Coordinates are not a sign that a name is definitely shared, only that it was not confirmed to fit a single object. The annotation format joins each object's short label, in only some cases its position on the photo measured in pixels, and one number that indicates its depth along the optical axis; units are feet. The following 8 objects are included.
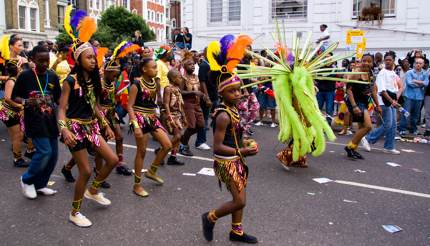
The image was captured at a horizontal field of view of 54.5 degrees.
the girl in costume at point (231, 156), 12.00
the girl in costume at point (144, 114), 16.42
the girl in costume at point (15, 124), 20.27
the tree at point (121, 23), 147.66
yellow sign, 40.29
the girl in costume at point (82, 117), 13.30
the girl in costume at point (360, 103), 23.21
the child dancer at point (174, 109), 20.27
